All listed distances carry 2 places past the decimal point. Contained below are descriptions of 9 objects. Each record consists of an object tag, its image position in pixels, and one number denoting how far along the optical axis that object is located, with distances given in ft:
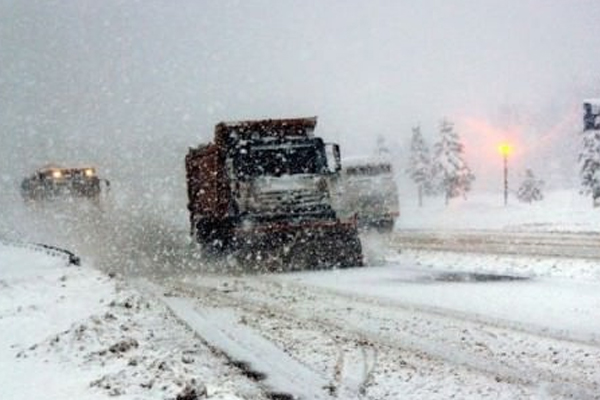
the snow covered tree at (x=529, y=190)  270.46
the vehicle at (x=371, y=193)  97.25
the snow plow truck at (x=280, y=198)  57.57
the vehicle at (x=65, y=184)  109.50
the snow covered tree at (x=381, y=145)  359.66
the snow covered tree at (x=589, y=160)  184.14
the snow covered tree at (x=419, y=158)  303.48
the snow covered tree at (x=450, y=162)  253.44
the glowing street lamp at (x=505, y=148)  147.33
